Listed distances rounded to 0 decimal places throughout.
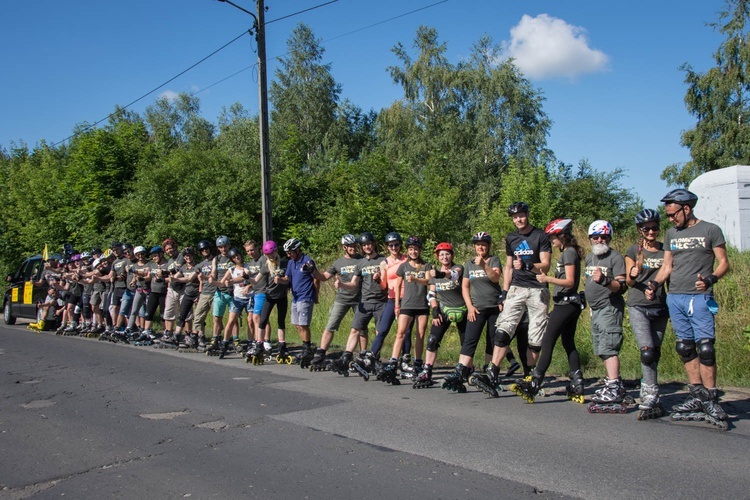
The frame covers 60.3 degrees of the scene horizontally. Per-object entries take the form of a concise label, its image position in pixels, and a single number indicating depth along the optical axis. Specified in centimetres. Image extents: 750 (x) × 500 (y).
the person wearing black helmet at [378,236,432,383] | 856
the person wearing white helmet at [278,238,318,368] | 1026
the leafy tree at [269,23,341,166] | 4834
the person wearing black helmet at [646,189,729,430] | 599
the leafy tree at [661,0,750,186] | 3412
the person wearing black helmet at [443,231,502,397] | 781
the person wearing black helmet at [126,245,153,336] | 1386
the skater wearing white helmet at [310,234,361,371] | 981
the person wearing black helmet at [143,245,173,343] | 1348
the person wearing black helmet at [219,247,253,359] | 1160
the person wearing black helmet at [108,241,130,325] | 1476
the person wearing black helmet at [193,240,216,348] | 1241
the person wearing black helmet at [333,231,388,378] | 934
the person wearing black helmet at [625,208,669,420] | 641
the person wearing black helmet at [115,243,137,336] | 1450
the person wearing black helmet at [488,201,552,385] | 725
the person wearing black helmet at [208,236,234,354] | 1209
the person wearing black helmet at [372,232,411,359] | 903
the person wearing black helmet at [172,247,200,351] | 1272
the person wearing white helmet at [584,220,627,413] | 662
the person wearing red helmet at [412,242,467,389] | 833
